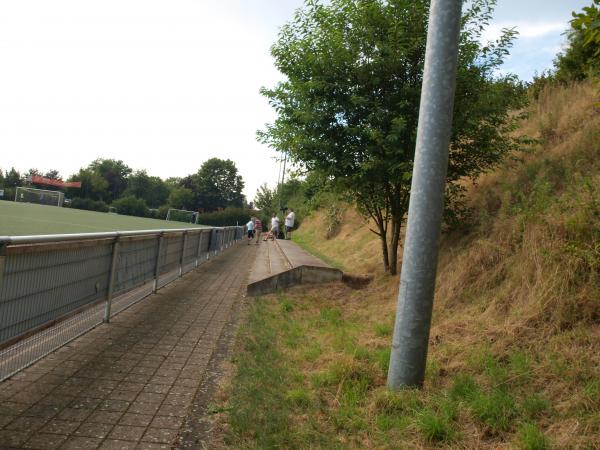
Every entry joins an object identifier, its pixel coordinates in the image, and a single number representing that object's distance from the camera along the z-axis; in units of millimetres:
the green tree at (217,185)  109750
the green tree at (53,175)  128450
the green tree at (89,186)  104312
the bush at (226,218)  66312
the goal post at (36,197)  61562
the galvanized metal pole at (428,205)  3746
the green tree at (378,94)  7918
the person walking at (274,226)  24231
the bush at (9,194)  82350
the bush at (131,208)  71125
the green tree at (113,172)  136212
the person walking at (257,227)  31188
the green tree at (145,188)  139375
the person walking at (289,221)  23734
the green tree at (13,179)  105938
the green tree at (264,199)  60450
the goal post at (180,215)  65350
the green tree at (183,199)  107188
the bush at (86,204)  70762
